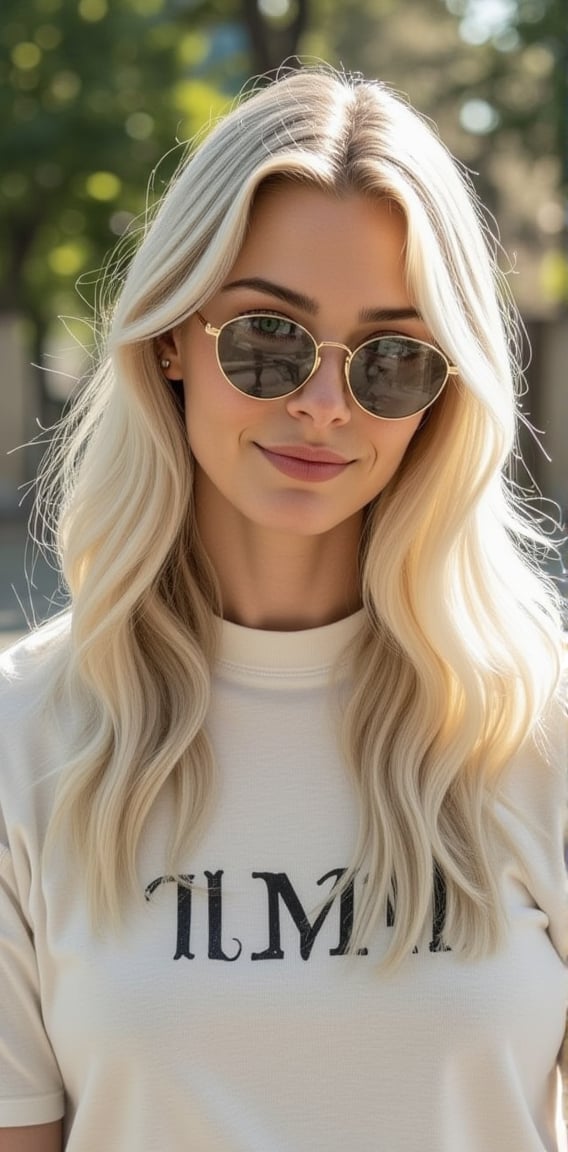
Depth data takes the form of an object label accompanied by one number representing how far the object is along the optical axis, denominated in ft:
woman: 6.74
